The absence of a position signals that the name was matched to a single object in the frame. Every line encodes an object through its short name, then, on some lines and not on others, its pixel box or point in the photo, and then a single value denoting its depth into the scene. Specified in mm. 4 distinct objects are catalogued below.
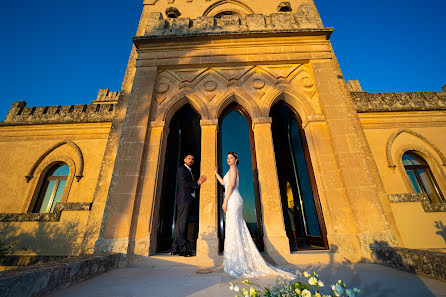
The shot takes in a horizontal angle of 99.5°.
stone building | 4336
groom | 4182
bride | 3061
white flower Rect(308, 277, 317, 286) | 1302
